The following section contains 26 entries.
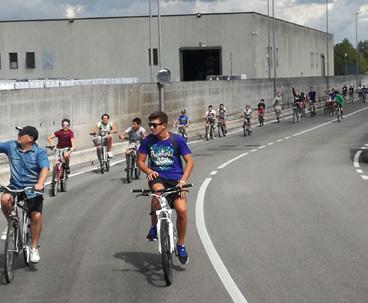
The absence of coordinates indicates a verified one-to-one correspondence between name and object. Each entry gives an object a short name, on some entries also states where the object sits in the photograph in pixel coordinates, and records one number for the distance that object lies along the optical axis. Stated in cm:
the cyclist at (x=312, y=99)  5458
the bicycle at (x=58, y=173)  1631
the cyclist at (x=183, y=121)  3291
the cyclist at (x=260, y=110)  4628
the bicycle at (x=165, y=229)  754
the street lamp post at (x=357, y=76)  10619
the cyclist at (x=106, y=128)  2122
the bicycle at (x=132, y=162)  1922
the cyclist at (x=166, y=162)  810
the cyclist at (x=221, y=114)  3891
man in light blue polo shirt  856
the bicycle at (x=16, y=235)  795
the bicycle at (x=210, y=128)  3700
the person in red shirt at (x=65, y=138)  1778
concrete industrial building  8250
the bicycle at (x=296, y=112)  4966
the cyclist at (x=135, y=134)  1975
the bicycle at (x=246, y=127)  3853
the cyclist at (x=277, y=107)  4991
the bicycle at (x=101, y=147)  2120
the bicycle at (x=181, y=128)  3288
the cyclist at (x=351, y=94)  8267
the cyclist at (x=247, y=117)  3856
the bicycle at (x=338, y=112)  4838
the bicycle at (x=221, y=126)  3934
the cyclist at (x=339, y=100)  4775
